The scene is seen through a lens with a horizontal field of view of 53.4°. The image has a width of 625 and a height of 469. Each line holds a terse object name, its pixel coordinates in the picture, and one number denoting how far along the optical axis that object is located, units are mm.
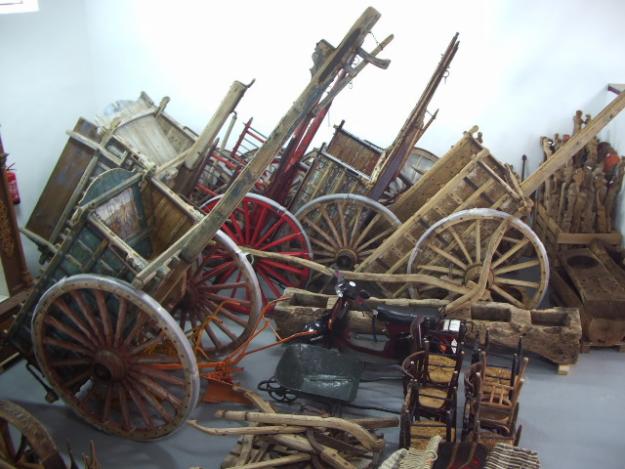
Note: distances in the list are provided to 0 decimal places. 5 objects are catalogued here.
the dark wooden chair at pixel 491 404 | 3139
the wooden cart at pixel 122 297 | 3236
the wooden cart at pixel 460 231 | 4441
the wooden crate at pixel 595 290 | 4508
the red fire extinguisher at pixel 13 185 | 5173
